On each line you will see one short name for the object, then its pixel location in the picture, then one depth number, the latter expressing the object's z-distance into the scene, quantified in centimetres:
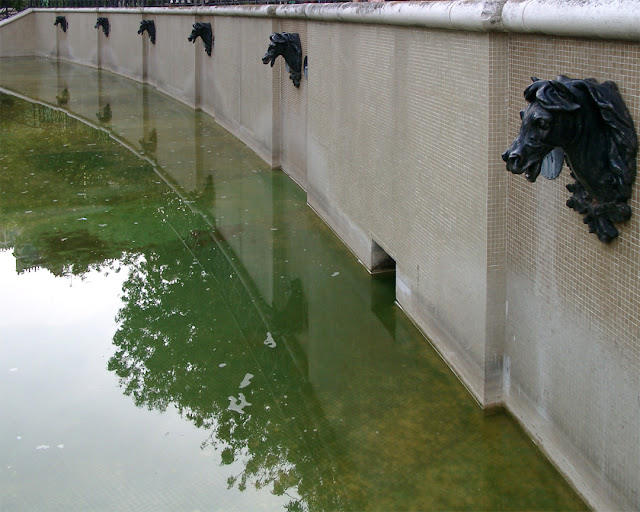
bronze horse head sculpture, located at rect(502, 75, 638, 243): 477
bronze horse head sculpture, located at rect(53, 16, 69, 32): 3884
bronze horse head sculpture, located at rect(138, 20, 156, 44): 2680
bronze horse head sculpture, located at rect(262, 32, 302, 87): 1339
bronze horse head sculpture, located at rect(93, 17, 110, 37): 3325
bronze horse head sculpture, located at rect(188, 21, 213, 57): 2036
